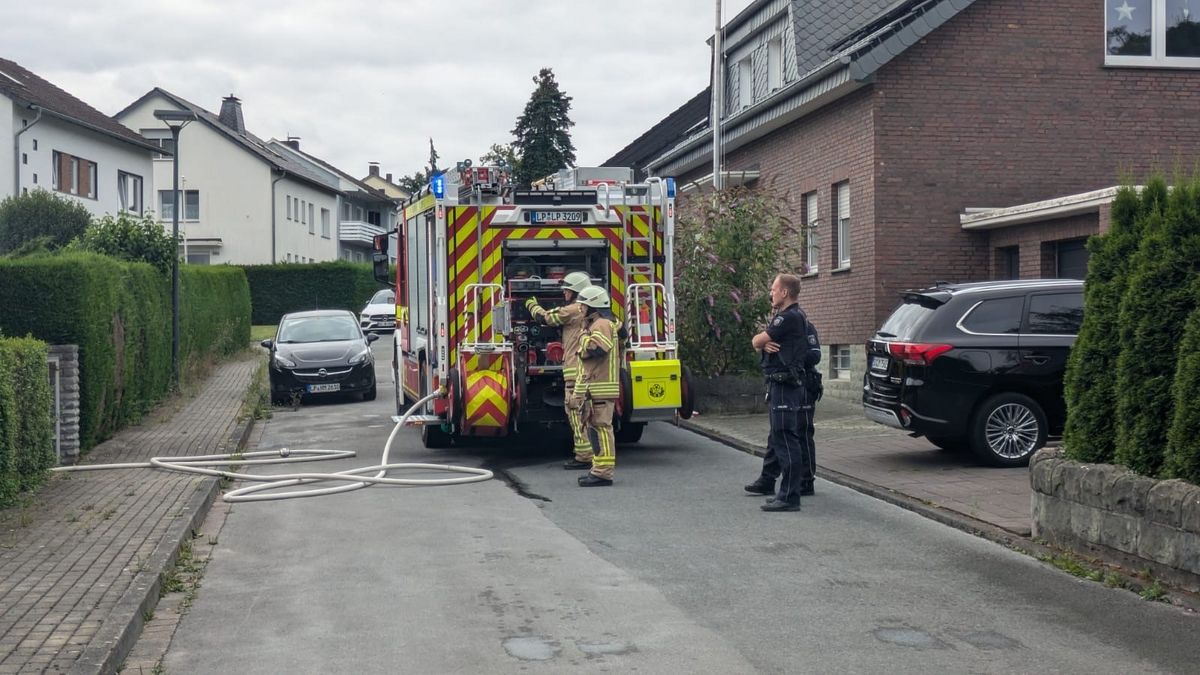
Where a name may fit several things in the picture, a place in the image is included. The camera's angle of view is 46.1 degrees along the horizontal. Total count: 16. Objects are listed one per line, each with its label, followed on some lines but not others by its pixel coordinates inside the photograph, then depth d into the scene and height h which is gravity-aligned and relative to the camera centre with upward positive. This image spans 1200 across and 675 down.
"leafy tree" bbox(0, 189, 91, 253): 35.12 +2.69
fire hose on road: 12.40 -1.39
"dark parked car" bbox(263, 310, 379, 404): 22.97 -0.58
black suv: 12.87 -0.37
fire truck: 14.09 +0.42
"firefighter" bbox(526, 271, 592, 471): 13.28 -0.01
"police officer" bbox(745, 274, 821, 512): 11.01 -0.41
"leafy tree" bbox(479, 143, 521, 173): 50.78 +6.46
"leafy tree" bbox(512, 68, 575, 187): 53.44 +7.57
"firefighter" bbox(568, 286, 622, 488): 12.64 -0.49
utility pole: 23.58 +3.73
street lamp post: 22.89 +1.15
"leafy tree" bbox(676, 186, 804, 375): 18.91 +0.70
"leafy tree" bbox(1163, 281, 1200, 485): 7.84 -0.49
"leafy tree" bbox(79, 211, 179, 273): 24.36 +1.50
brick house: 20.06 +2.98
